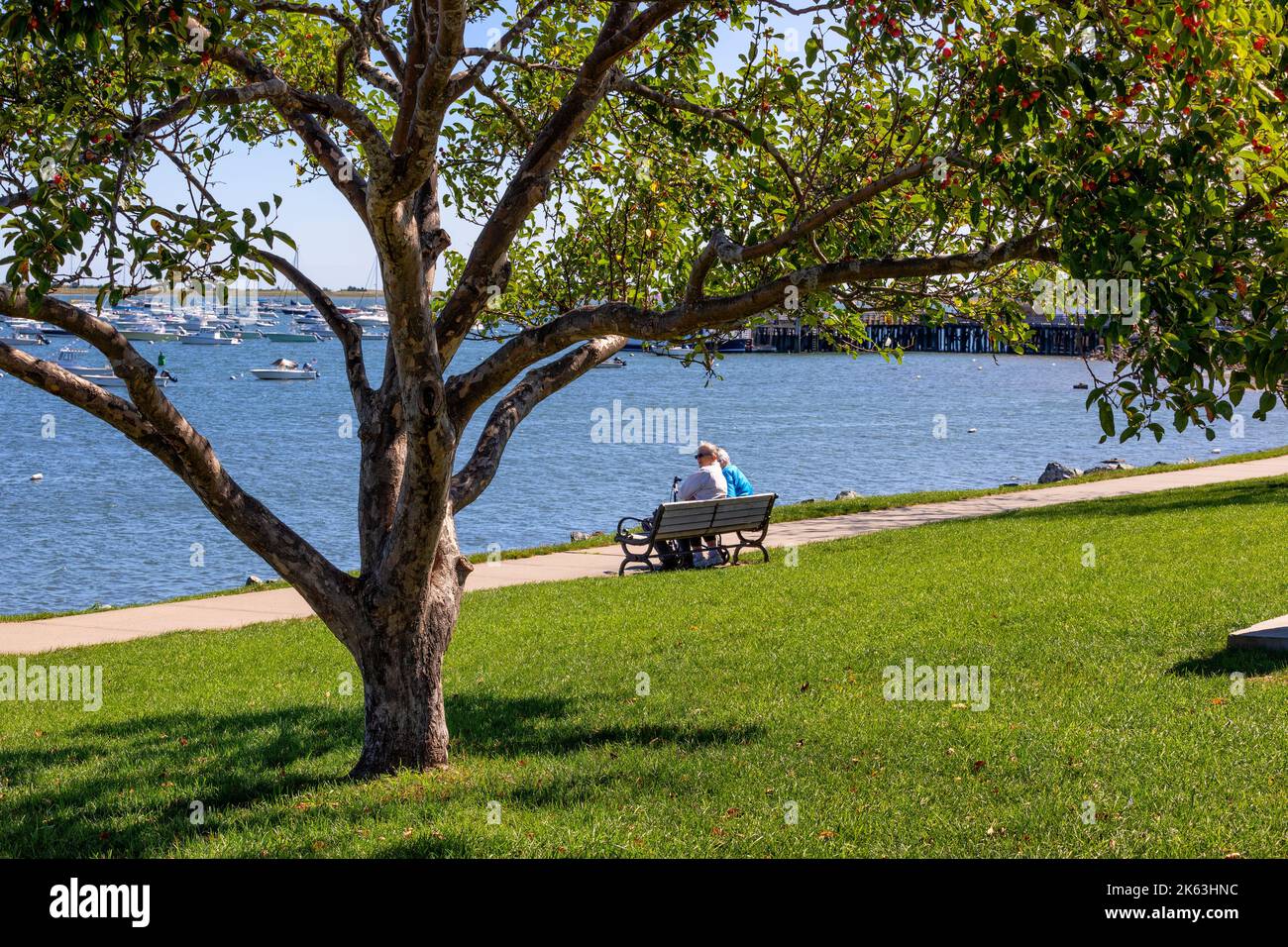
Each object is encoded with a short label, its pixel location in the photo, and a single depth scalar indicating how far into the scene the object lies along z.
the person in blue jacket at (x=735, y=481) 16.45
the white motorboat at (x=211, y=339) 157.64
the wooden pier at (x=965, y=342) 119.44
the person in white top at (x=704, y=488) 15.38
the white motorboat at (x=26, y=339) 111.88
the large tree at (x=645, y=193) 5.02
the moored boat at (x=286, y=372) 101.50
